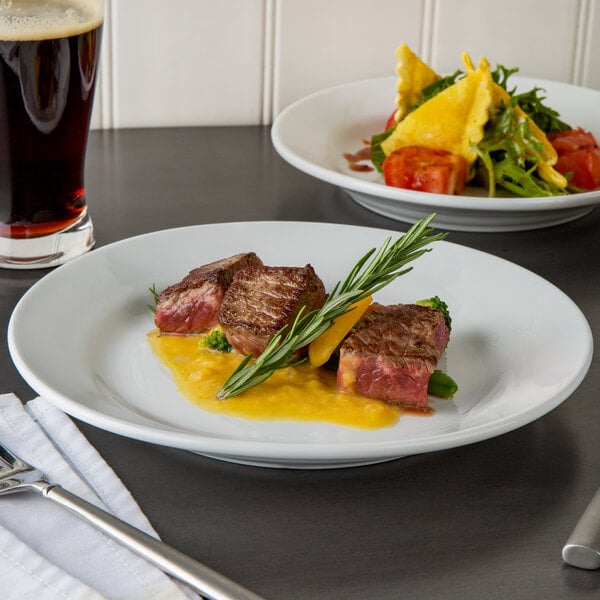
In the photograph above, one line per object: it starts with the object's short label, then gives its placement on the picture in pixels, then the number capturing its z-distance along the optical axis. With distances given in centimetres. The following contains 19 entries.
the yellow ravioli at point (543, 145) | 80
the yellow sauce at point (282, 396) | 57
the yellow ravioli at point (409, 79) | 87
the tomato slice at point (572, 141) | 84
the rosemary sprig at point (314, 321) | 58
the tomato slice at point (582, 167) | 83
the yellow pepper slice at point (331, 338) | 59
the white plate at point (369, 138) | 75
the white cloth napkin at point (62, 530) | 49
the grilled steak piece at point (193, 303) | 63
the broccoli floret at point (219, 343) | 62
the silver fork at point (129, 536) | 48
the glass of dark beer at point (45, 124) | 66
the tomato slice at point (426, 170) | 79
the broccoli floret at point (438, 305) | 63
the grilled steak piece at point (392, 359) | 57
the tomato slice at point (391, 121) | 89
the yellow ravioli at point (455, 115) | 82
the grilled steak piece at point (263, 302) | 59
